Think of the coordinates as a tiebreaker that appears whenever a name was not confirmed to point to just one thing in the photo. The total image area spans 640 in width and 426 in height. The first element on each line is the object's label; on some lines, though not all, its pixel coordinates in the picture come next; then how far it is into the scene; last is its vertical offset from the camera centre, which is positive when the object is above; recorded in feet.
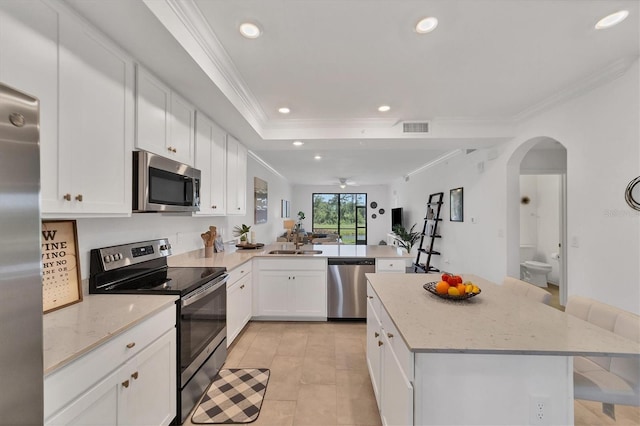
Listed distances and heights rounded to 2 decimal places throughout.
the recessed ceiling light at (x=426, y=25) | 5.45 +4.07
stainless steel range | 5.53 -1.78
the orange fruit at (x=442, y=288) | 5.33 -1.51
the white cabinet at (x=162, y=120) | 5.69 +2.35
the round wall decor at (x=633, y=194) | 6.68 +0.54
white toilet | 15.83 -3.30
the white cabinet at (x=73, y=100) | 3.48 +1.81
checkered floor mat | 5.95 -4.62
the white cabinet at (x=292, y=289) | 10.99 -3.16
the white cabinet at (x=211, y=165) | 8.40 +1.72
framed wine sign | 4.46 -0.93
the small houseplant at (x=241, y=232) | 12.78 -0.91
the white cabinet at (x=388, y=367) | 3.59 -2.71
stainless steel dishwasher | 11.07 -3.09
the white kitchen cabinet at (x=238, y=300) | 8.57 -3.10
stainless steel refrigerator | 2.07 -0.41
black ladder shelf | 18.63 -1.03
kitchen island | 3.41 -2.11
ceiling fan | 27.95 +3.81
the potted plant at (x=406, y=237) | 22.72 -1.98
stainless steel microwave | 5.51 +0.71
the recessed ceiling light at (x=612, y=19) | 5.39 +4.16
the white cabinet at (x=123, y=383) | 3.14 -2.44
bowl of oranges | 5.17 -1.51
